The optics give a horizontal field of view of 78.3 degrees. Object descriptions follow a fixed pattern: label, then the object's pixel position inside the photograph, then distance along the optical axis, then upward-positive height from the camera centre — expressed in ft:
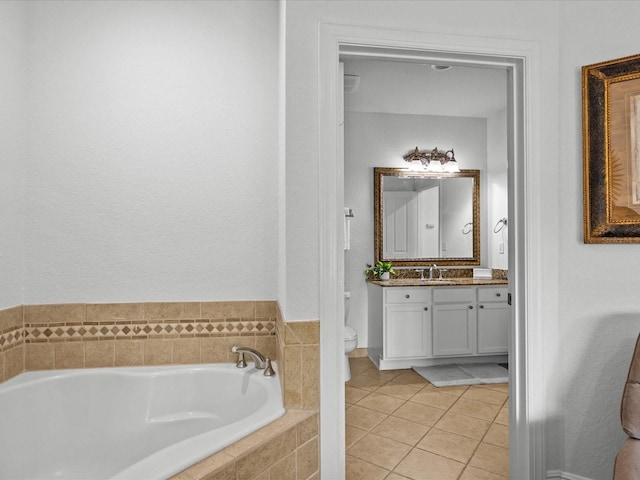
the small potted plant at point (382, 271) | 12.99 -0.80
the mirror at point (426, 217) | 13.80 +1.07
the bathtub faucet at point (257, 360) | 6.66 -1.95
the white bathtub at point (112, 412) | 5.64 -2.60
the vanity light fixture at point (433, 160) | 13.94 +3.08
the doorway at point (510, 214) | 5.47 +0.48
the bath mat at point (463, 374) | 11.16 -3.81
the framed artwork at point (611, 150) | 5.51 +1.38
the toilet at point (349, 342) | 10.34 -2.53
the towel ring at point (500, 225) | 13.87 +0.76
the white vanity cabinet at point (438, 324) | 12.03 -2.43
